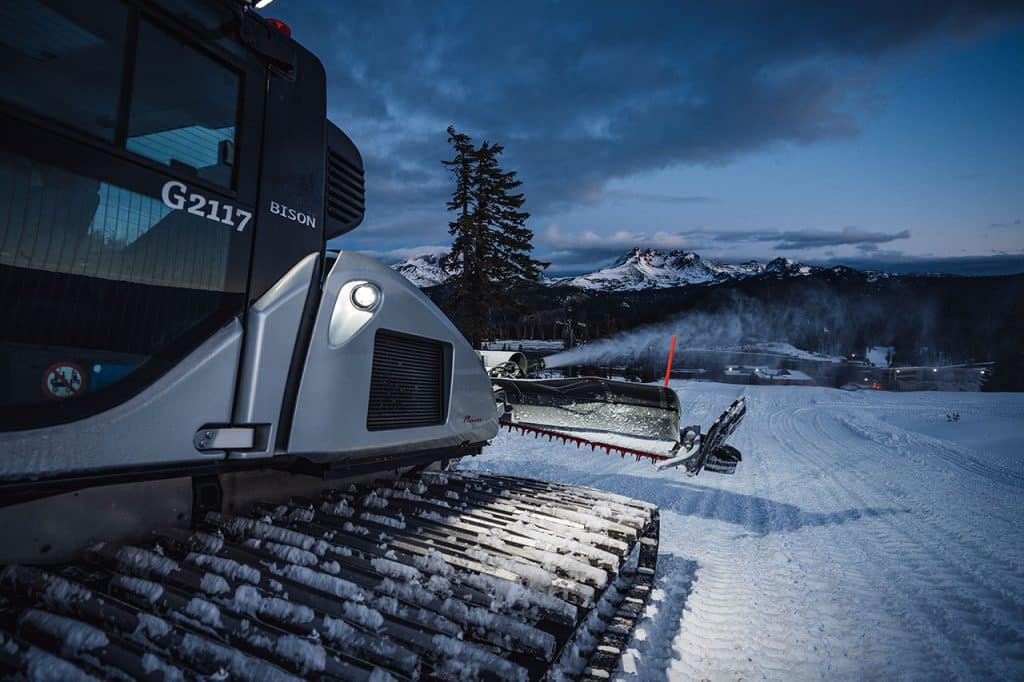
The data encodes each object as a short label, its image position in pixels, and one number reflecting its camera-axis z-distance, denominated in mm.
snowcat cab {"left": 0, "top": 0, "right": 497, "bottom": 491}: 1558
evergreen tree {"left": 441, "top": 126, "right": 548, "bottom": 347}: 29453
